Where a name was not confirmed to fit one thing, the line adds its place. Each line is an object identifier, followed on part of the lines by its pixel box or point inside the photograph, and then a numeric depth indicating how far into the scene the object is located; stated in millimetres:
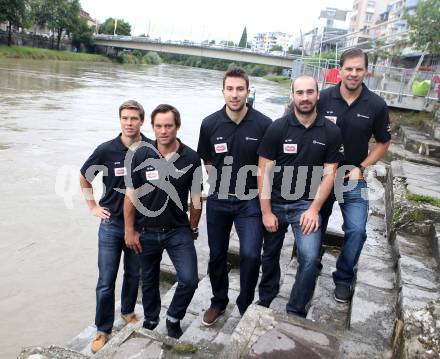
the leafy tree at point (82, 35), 62819
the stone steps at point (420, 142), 7688
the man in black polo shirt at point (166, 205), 3285
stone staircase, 2430
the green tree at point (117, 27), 83688
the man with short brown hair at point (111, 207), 3488
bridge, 50059
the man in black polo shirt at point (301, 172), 3078
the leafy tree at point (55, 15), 58531
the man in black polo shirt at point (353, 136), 3369
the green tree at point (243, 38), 125062
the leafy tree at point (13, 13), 44938
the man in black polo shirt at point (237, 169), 3248
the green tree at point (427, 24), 12148
